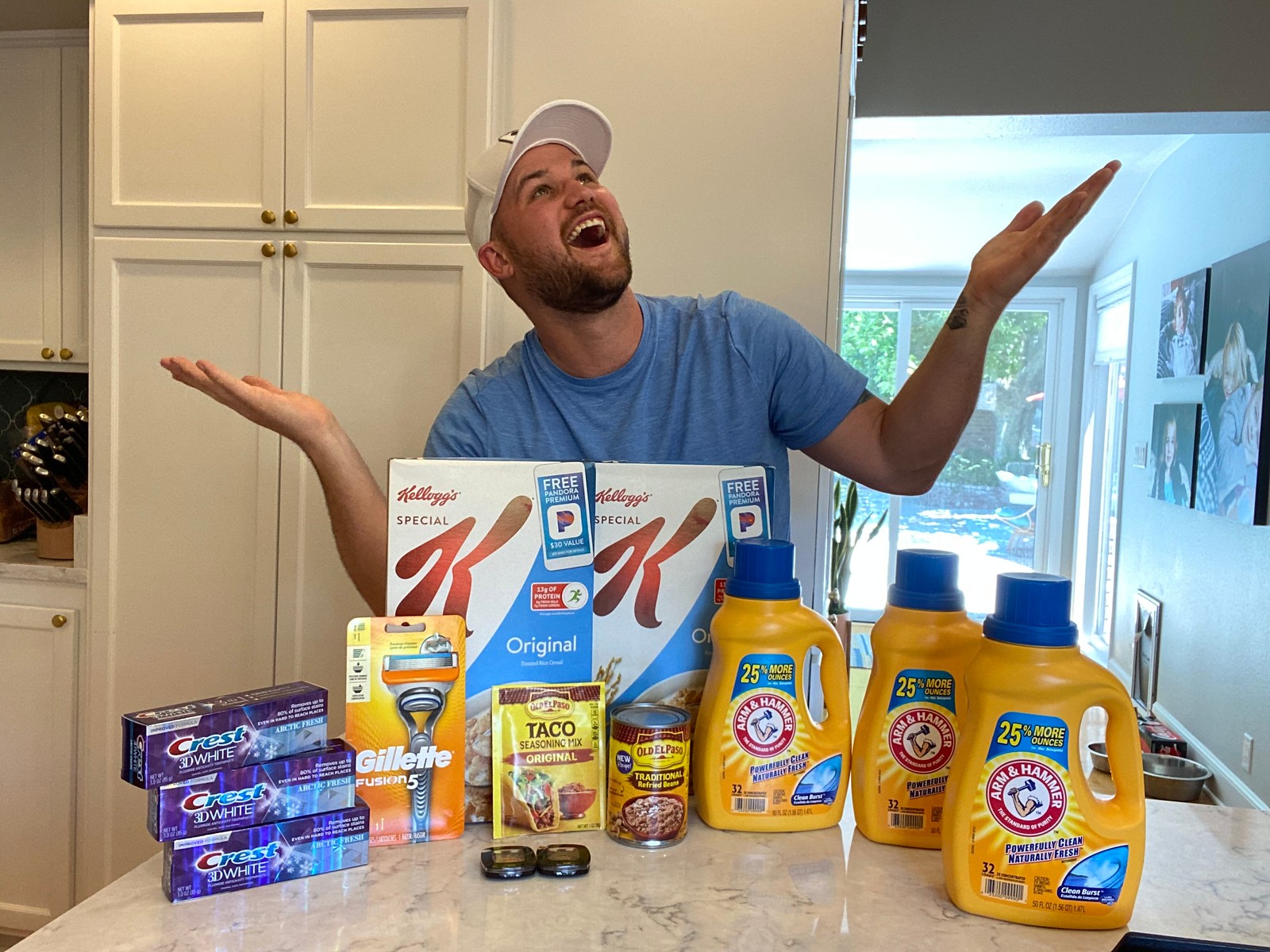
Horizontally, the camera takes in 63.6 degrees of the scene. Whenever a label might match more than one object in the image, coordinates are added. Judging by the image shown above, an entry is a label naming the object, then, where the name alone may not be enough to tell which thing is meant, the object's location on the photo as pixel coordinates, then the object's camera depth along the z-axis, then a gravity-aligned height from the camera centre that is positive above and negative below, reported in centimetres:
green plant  510 -53
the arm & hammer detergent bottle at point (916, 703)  88 -23
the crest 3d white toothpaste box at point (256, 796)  76 -29
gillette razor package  85 -25
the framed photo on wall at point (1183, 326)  419 +53
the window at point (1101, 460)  593 -9
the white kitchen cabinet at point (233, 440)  202 -5
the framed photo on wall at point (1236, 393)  348 +20
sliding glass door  692 -4
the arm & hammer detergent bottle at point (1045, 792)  76 -26
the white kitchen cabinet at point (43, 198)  265 +55
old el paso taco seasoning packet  88 -29
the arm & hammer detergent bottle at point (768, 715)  89 -25
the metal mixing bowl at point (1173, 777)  363 -118
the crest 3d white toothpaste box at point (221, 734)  76 -25
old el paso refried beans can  86 -30
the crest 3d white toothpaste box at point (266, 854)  77 -34
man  142 +9
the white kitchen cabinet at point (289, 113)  197 +60
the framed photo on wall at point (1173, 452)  422 -2
